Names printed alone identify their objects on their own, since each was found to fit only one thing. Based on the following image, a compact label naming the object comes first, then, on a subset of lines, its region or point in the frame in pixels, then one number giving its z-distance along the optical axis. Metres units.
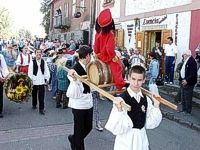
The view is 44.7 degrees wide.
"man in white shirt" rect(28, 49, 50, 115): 6.18
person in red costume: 3.17
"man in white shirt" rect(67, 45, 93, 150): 3.60
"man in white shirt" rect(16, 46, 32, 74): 6.96
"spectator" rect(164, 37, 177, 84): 8.92
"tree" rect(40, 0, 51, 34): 33.19
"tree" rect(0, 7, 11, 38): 30.86
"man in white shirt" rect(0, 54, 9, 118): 5.66
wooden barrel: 3.09
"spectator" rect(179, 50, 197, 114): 6.16
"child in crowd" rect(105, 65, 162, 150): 2.46
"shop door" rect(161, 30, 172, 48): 9.67
